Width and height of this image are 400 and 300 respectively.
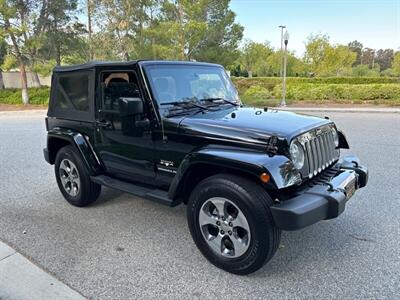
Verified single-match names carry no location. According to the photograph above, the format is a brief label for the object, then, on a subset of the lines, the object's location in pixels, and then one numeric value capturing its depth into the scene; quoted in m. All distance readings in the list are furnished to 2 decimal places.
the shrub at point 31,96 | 21.95
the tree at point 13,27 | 18.42
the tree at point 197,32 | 20.00
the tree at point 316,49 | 36.44
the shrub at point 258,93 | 21.06
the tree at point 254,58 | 50.69
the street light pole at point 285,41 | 17.52
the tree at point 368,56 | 80.69
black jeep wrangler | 2.79
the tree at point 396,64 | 38.07
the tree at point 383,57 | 77.35
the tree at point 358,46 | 76.11
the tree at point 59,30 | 21.05
